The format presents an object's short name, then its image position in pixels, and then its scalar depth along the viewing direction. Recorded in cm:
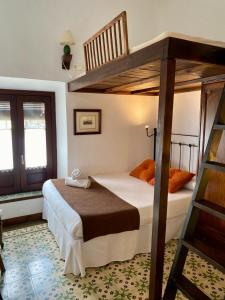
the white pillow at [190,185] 307
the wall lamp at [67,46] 308
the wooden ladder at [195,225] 148
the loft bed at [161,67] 152
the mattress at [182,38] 152
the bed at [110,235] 224
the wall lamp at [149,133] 416
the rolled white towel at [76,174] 324
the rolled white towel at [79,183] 312
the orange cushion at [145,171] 346
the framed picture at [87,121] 354
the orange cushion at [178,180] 297
